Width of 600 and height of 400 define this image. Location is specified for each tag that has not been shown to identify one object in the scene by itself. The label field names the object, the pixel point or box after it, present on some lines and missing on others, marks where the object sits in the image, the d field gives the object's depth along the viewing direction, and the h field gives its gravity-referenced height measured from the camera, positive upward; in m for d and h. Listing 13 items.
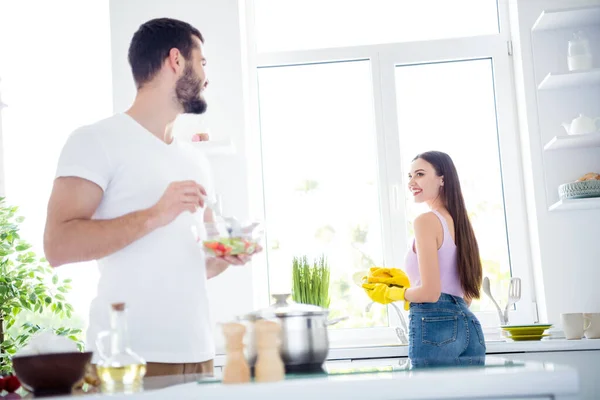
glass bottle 1.32 -0.14
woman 2.66 -0.05
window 3.89 +0.69
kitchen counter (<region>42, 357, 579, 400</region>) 1.20 -0.19
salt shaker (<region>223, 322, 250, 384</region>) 1.31 -0.14
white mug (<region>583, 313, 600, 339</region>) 3.25 -0.29
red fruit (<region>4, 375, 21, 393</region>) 1.44 -0.18
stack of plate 3.25 -0.30
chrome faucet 3.42 -0.29
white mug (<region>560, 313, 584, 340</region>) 3.24 -0.29
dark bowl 1.32 -0.15
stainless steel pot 1.41 -0.12
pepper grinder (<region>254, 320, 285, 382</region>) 1.31 -0.14
